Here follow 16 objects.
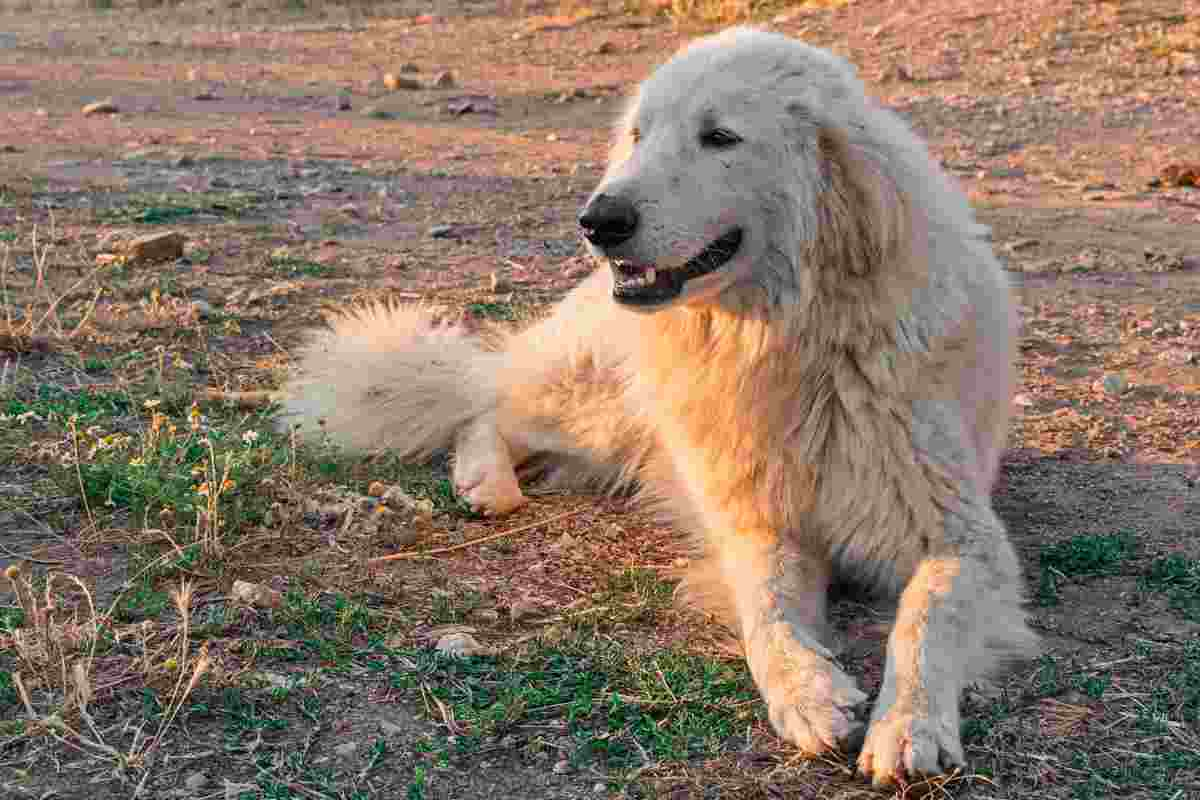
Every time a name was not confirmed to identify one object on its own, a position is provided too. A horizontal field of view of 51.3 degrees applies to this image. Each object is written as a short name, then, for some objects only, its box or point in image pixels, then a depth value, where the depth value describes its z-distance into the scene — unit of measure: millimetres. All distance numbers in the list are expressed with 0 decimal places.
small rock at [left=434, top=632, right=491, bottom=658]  2873
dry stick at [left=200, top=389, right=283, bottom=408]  4445
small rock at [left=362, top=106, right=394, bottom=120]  10547
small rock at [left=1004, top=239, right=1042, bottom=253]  6463
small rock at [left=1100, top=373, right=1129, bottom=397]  4684
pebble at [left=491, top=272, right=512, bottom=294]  5918
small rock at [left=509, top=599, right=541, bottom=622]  3123
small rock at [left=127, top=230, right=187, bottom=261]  6102
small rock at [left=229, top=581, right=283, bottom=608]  2994
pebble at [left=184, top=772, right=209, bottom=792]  2369
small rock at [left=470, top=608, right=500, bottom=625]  3109
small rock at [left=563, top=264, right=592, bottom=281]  6242
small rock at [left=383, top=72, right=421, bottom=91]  11805
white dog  3021
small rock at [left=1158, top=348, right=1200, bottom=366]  4960
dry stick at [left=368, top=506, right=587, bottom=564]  3414
